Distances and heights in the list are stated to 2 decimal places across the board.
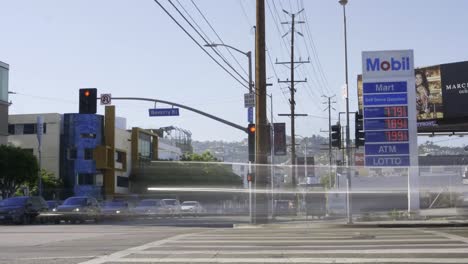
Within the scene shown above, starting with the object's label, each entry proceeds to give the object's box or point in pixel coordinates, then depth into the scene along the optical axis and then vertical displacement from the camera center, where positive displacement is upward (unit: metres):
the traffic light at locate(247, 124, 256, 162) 32.22 +2.00
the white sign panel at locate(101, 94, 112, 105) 32.03 +4.03
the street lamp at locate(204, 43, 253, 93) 33.44 +6.51
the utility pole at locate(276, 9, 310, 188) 51.06 +7.18
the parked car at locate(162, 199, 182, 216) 45.75 -1.99
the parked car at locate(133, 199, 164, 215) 44.72 -1.95
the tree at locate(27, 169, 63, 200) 57.12 -0.55
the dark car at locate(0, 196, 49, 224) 34.50 -1.61
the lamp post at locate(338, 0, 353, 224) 29.19 +3.58
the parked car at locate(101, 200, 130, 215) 43.09 -1.94
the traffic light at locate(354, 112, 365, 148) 29.48 +2.24
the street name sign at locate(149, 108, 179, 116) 33.84 +3.54
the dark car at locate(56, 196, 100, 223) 37.88 -1.80
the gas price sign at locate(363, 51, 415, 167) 31.77 +3.30
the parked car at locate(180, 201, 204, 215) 49.06 -2.21
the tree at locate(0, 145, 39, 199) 51.19 +0.93
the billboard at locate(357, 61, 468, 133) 48.16 +6.26
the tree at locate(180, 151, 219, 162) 101.71 +3.52
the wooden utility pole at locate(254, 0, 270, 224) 31.52 +2.84
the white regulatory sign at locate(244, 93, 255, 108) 33.38 +4.06
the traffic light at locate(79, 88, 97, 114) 30.70 +3.77
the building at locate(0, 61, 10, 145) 45.75 +6.07
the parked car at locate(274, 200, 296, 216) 44.97 -2.08
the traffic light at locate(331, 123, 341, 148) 31.48 +2.08
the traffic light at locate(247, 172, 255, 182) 31.56 +0.09
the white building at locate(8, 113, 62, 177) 68.94 +4.26
